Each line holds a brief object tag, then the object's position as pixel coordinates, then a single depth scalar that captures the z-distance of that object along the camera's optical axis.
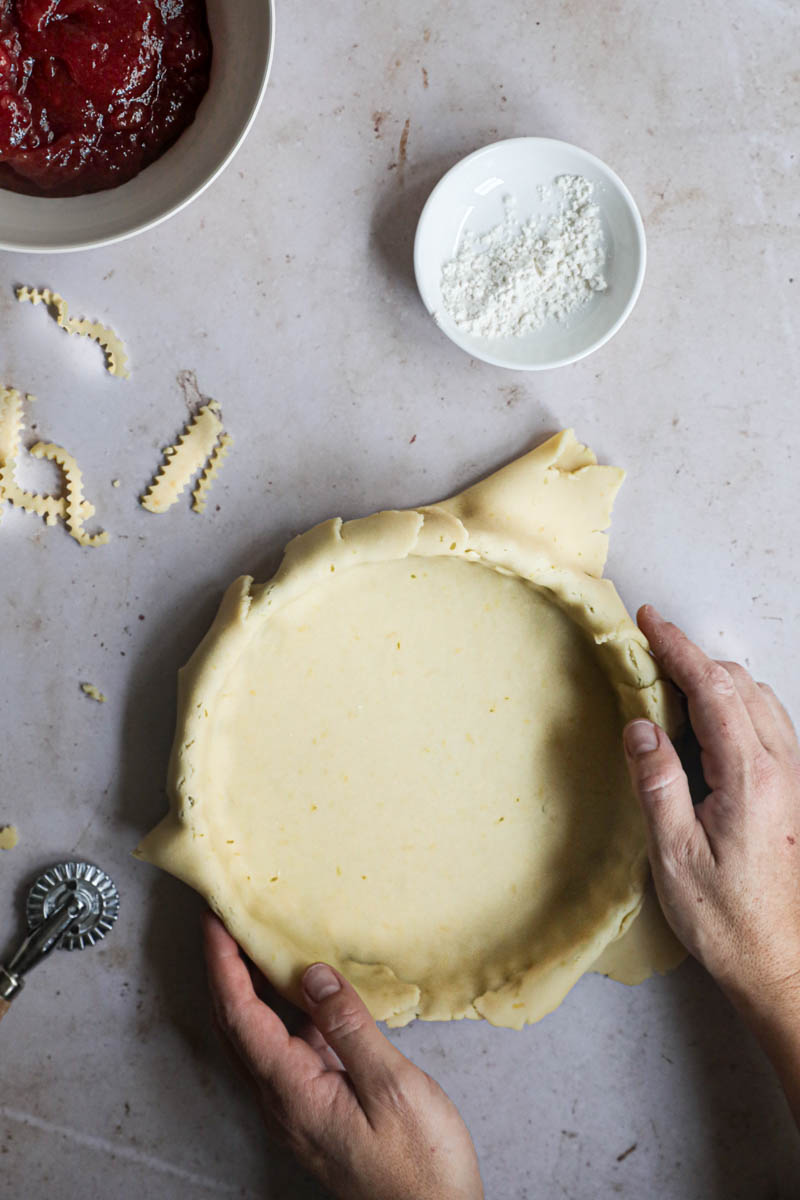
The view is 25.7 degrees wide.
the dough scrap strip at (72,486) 0.77
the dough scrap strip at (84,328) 0.77
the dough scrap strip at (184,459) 0.77
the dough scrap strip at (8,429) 0.77
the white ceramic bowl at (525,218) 0.76
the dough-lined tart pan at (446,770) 0.76
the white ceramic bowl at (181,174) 0.71
